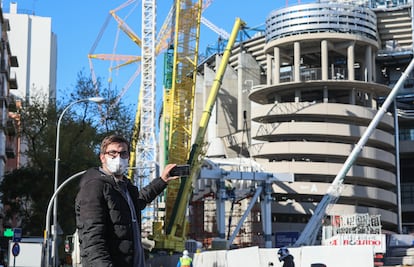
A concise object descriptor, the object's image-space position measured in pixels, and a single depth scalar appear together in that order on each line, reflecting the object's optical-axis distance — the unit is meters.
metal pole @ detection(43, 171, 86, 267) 26.57
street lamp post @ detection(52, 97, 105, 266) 27.56
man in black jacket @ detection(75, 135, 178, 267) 4.80
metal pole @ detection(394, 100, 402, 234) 85.00
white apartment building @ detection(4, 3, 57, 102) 102.19
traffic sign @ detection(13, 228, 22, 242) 24.41
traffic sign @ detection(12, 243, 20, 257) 23.45
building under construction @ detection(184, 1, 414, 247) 79.81
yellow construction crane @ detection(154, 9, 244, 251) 58.38
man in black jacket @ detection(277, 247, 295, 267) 15.29
